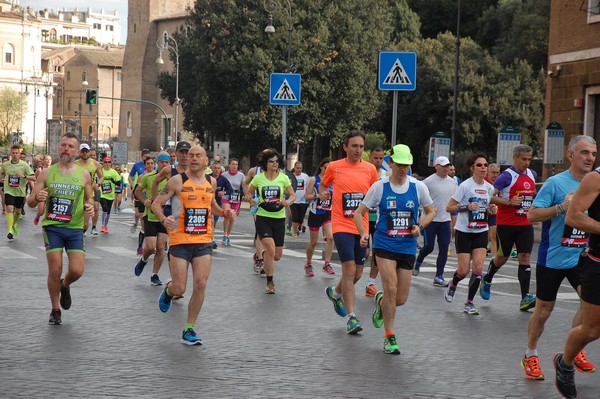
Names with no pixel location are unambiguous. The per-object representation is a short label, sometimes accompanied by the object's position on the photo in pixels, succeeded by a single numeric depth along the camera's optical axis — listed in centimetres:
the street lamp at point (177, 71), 6035
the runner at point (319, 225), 1585
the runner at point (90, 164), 1862
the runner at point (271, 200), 1422
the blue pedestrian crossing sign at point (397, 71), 1697
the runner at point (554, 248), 797
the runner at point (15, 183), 2300
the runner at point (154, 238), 1423
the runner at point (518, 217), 1221
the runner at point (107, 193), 2588
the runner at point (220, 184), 2052
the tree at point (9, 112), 12588
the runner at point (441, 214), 1473
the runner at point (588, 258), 676
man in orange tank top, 953
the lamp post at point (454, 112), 4375
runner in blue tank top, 936
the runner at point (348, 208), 1045
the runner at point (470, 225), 1252
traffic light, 5343
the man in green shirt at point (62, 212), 1045
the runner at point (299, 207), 2556
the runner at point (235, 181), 2355
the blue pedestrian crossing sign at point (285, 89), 2586
